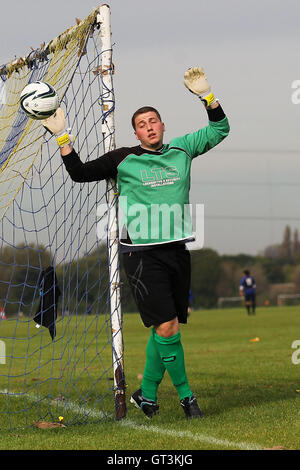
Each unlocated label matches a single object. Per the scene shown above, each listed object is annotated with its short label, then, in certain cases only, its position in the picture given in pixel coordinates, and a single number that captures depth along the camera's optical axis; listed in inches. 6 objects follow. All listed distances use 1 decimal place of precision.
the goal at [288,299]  3575.3
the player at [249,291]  2310.5
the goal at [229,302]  3617.1
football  437.7
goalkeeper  438.3
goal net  470.9
